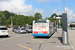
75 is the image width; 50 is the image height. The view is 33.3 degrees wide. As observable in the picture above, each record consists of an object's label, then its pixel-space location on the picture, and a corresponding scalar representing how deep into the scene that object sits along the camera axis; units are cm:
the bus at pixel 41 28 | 1720
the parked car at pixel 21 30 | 2989
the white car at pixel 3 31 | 1862
